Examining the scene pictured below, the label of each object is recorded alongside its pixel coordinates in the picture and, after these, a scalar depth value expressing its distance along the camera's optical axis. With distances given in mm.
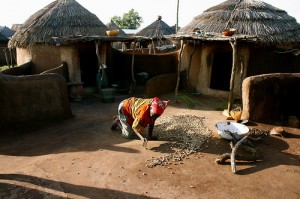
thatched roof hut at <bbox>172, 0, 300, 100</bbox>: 10172
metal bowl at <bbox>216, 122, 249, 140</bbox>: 6156
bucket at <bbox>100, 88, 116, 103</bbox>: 10641
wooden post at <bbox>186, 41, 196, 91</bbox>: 11623
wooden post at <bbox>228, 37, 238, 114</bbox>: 8520
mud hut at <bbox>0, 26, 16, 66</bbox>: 19188
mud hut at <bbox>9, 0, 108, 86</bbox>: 11523
